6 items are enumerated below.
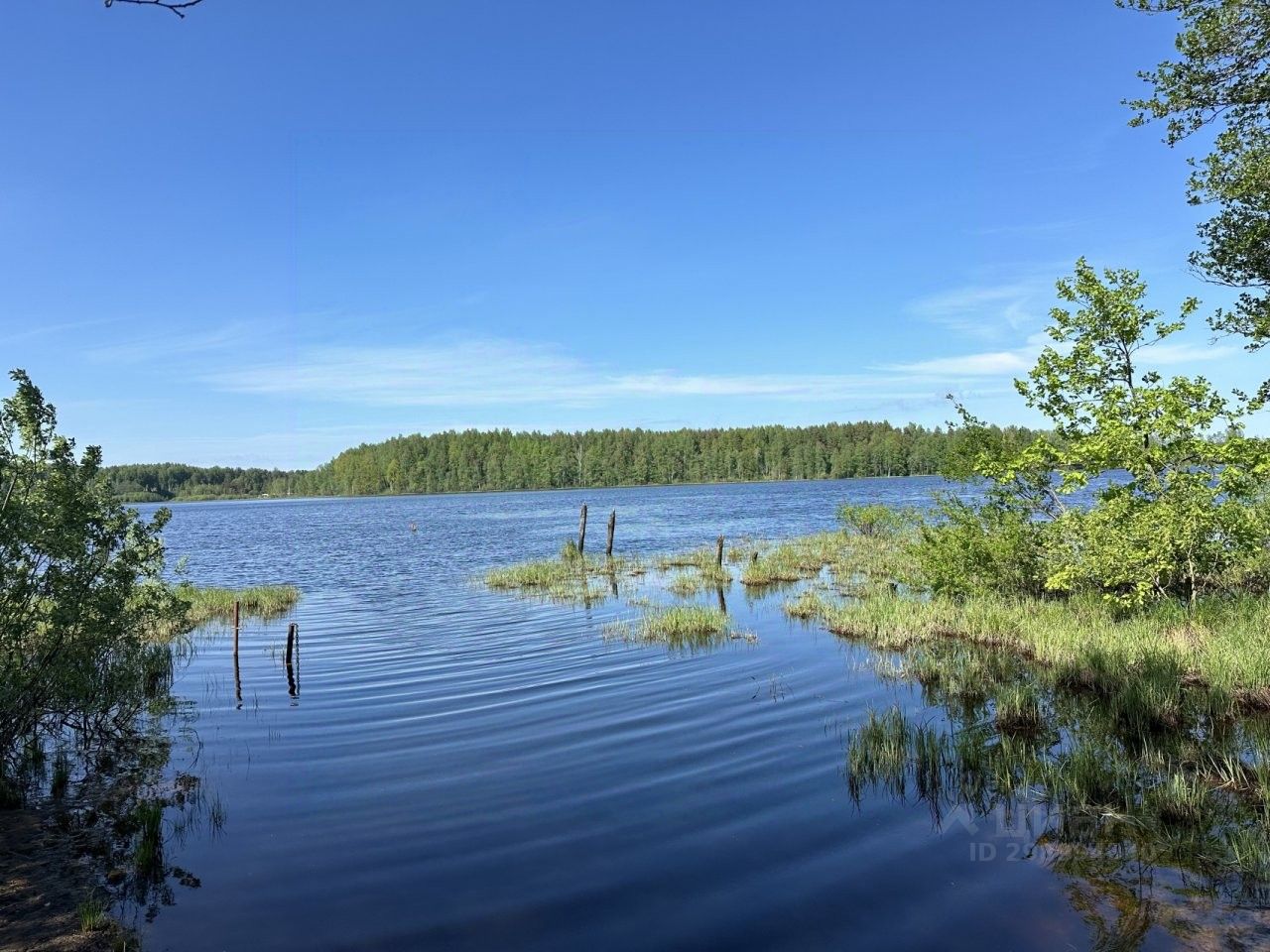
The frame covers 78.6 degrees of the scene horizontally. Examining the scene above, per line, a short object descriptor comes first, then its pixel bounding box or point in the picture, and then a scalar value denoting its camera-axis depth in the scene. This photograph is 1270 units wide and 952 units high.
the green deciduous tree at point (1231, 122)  12.70
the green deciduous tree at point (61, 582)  9.91
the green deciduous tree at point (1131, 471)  14.12
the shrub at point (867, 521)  38.66
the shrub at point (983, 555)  18.17
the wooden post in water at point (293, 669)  15.34
